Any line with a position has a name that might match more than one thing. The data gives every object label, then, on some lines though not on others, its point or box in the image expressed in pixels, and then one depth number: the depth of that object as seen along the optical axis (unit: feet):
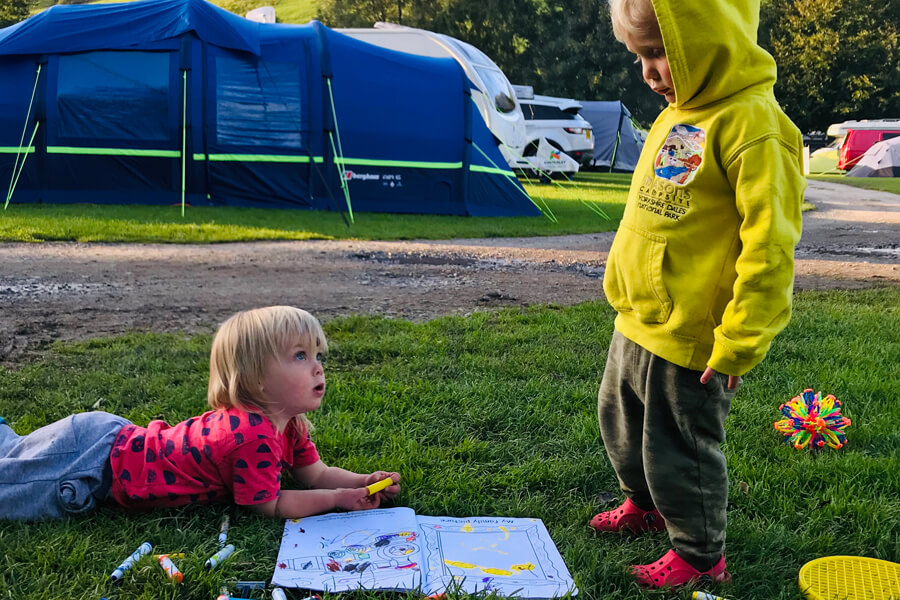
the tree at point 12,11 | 117.11
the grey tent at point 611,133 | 74.38
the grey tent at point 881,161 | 78.64
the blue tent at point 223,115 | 30.30
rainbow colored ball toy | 9.39
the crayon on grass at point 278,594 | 6.00
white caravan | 45.09
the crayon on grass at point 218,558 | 6.39
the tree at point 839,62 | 119.24
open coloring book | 6.42
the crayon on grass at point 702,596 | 6.34
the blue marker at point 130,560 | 6.18
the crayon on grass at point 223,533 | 6.80
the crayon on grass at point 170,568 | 6.13
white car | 63.82
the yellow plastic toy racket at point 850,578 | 6.47
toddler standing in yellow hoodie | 5.79
